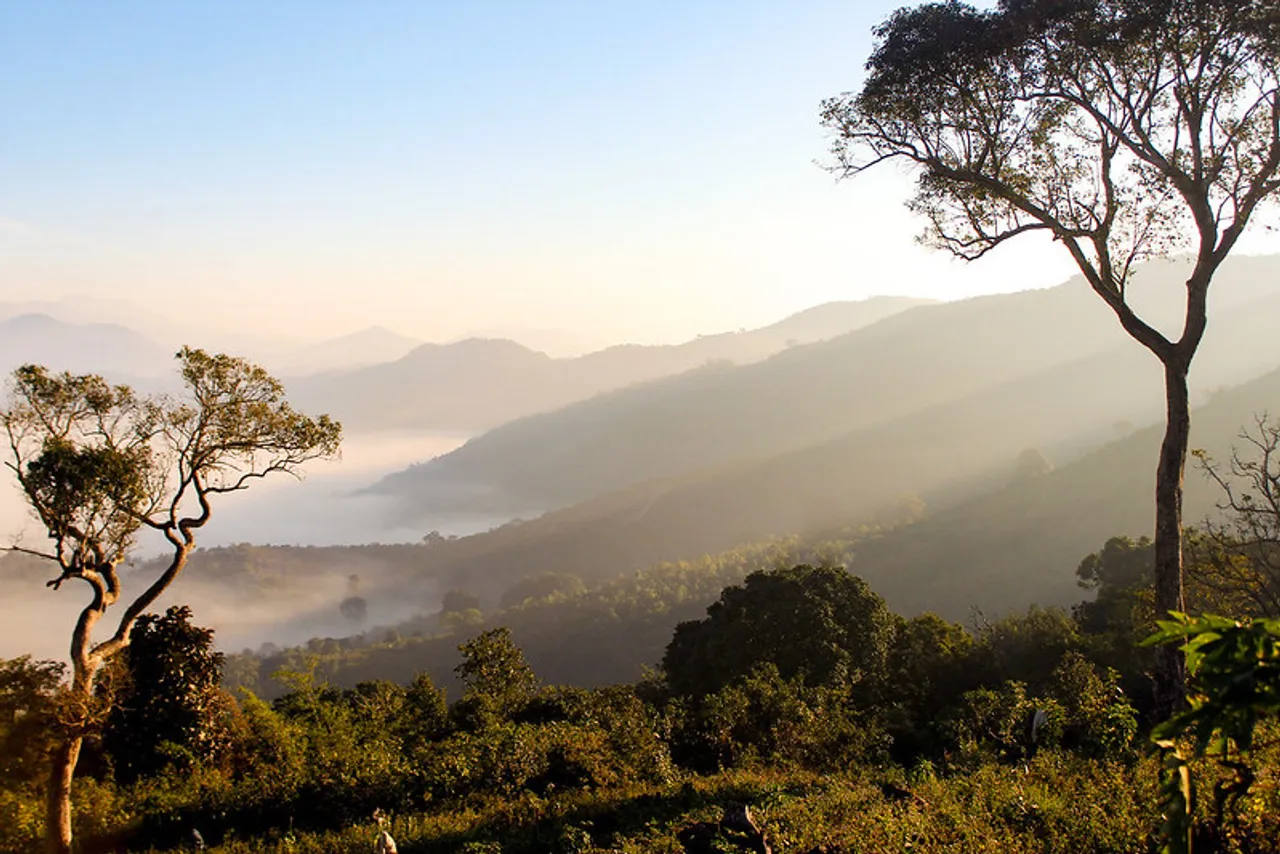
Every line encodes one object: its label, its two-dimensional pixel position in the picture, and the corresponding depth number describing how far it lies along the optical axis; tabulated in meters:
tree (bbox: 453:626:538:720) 25.94
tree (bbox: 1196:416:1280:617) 14.74
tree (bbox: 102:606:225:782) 15.38
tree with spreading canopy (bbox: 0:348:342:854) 11.92
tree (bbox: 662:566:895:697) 29.28
